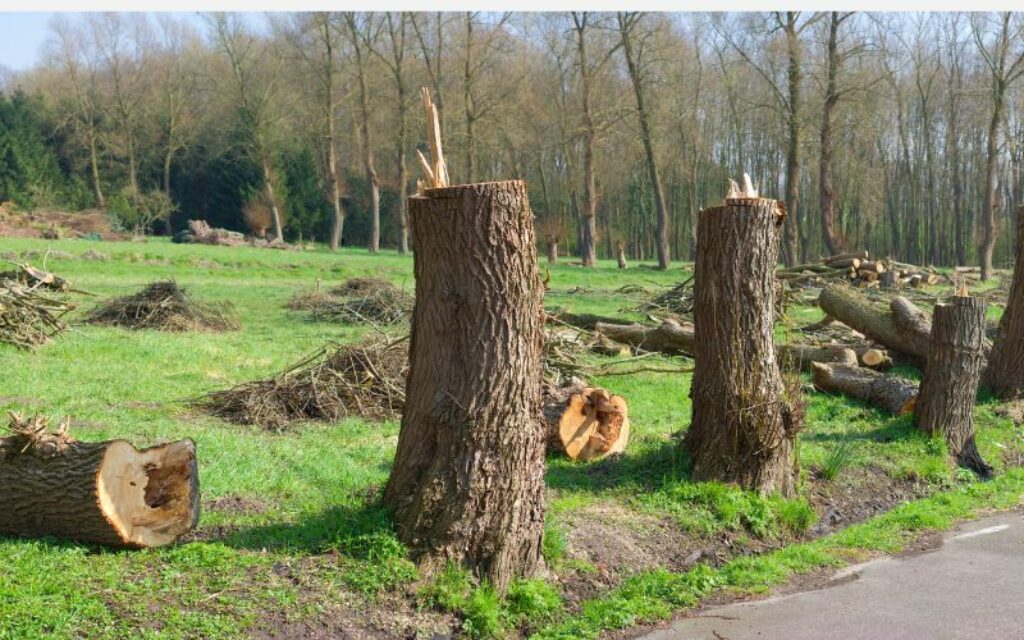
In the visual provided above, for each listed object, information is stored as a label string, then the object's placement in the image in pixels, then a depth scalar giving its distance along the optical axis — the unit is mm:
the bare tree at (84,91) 53438
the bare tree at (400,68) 42953
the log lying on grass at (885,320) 13422
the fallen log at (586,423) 8531
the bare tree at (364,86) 43750
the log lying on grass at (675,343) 13570
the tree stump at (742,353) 7633
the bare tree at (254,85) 50097
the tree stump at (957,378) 9664
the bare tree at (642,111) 37438
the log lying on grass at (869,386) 11070
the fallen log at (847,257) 27281
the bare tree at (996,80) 32875
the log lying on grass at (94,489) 5461
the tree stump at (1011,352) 11922
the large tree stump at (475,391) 5773
